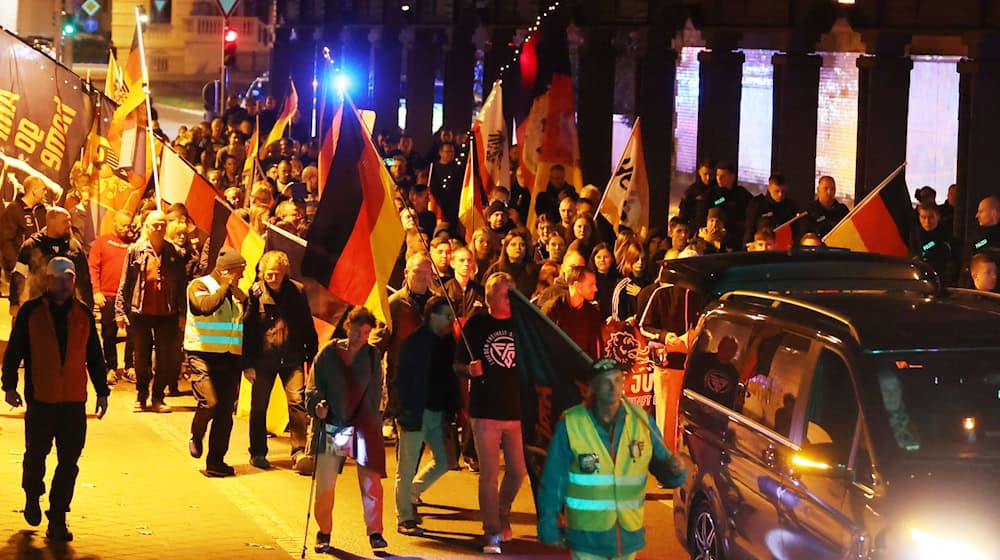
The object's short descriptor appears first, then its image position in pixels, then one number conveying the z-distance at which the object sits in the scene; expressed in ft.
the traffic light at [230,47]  153.48
